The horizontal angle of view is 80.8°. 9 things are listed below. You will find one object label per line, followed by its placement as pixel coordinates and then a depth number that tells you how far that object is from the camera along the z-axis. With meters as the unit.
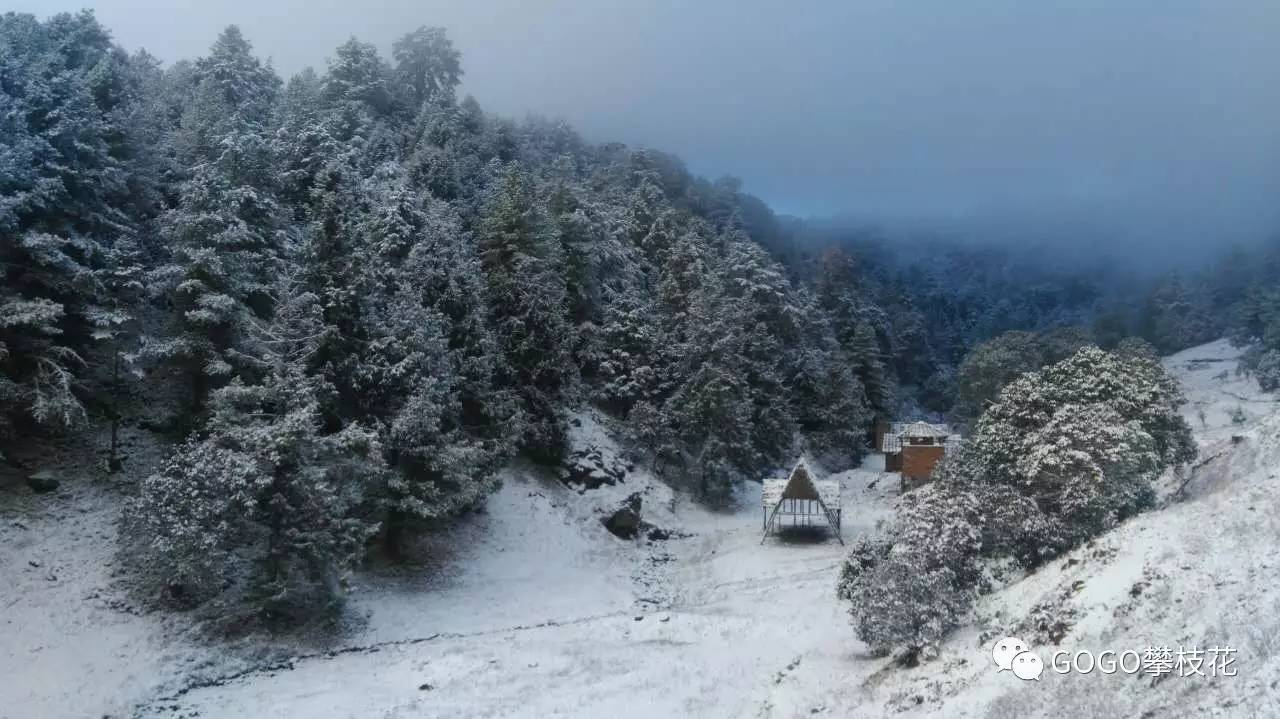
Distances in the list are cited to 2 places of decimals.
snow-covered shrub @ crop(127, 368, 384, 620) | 24.70
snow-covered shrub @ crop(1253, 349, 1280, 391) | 70.31
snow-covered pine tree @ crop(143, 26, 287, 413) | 29.56
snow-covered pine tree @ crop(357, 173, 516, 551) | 32.19
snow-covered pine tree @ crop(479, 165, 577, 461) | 43.62
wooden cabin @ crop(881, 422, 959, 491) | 51.91
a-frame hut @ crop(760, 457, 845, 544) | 42.53
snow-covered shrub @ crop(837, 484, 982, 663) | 21.06
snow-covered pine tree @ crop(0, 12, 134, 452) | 26.27
